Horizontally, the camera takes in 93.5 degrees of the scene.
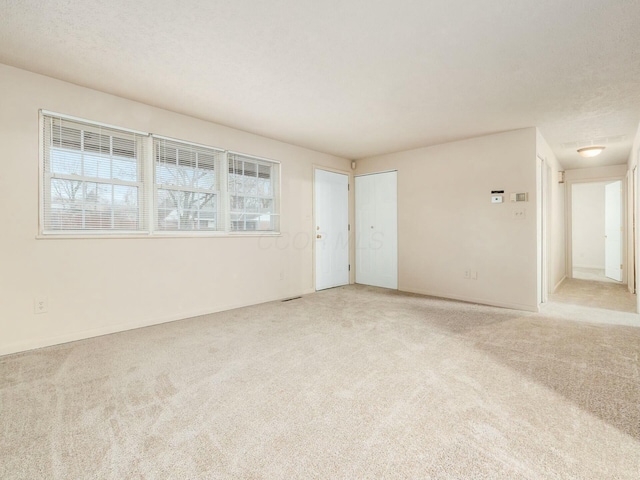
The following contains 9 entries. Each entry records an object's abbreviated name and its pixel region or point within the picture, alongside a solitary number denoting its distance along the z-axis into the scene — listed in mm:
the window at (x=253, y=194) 4150
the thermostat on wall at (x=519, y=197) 4004
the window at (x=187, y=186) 3488
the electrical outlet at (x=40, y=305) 2695
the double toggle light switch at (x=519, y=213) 4029
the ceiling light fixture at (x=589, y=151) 4688
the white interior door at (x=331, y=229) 5387
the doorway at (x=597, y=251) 4637
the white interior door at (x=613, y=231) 5914
